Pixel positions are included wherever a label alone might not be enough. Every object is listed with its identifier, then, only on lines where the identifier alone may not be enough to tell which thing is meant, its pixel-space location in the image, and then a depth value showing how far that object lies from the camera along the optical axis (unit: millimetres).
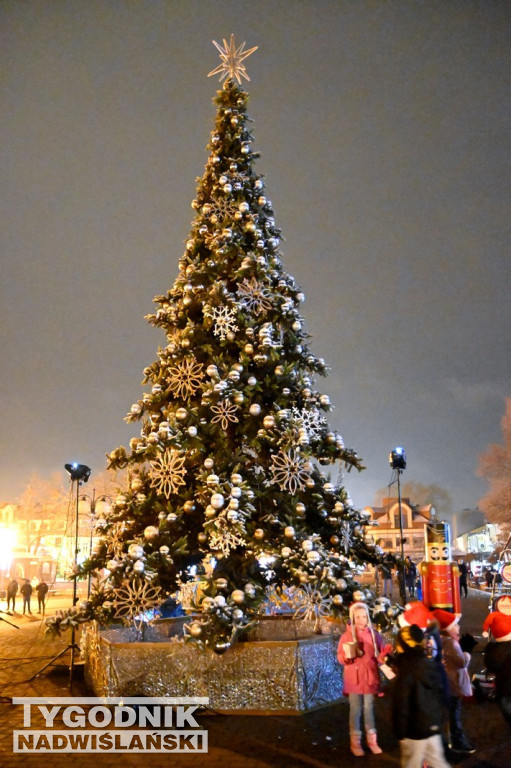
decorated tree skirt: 8617
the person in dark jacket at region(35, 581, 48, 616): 26156
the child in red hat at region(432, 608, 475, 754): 7195
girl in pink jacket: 7172
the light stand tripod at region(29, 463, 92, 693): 11331
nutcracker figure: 17719
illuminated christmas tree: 9227
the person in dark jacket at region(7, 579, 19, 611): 27134
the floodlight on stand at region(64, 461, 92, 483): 12984
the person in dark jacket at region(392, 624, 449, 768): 5348
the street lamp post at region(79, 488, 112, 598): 11112
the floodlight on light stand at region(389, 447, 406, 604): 19094
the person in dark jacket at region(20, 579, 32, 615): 26594
